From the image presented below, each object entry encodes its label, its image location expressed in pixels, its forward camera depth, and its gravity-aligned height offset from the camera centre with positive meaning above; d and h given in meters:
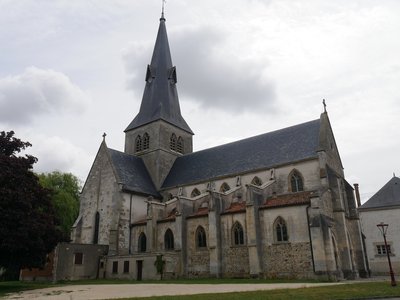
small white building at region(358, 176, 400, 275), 34.06 +3.94
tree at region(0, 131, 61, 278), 19.80 +3.33
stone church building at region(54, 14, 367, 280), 24.30 +4.20
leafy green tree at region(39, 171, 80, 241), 40.03 +8.71
